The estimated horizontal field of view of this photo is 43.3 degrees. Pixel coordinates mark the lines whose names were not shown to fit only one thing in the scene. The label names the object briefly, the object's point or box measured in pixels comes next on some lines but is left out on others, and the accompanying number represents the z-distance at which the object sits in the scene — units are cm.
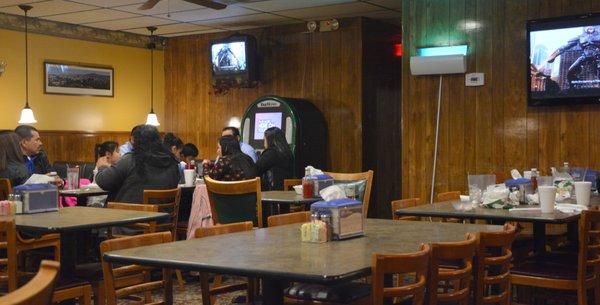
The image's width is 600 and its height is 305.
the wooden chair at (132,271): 298
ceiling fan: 722
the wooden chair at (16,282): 388
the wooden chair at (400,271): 255
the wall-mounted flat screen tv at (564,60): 695
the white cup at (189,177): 701
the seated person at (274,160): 771
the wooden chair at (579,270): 409
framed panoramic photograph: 1005
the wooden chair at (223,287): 340
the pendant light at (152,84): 1070
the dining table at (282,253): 254
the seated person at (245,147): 893
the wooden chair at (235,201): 543
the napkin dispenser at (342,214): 324
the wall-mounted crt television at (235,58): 1030
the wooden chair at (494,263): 325
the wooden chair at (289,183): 726
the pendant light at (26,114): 891
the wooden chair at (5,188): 599
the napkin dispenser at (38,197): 452
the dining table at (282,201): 564
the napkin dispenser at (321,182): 586
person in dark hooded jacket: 601
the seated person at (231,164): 633
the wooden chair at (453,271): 287
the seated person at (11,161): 629
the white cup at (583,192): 485
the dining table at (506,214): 428
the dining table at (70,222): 398
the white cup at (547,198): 448
